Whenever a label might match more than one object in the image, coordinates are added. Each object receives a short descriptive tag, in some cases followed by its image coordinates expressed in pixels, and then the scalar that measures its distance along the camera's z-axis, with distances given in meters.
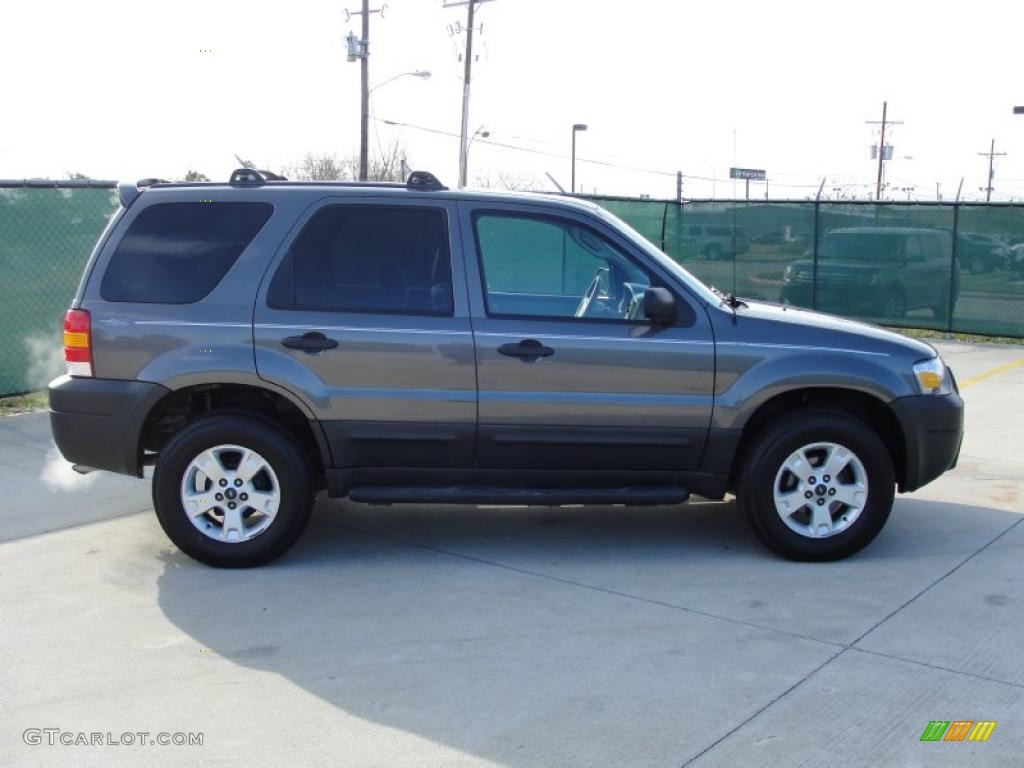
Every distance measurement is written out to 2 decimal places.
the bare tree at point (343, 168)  44.90
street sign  52.94
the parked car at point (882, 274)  15.30
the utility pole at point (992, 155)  84.94
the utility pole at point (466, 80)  31.22
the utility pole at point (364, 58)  32.22
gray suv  5.54
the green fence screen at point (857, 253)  14.87
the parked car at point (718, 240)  17.52
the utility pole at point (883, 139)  76.44
